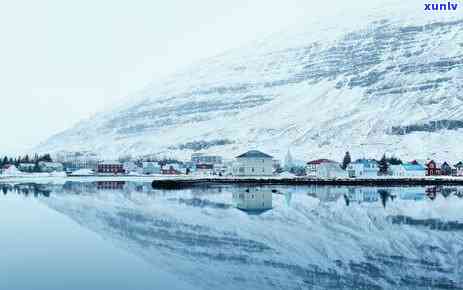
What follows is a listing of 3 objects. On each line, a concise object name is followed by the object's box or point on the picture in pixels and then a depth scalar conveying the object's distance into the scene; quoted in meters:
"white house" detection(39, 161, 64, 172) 180.57
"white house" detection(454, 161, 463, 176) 141.75
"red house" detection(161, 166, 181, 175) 173.76
